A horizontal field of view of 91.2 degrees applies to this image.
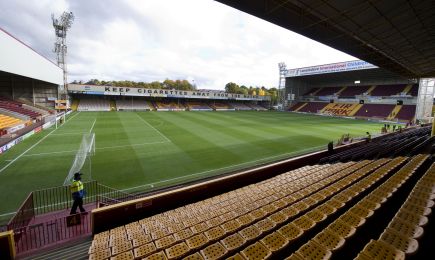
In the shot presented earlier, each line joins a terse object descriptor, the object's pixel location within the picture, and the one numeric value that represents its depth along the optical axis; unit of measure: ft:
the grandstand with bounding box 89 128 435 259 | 12.26
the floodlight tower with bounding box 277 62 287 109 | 218.79
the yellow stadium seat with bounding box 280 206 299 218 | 16.83
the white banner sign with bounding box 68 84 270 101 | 169.66
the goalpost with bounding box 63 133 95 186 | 38.70
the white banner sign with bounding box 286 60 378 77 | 156.22
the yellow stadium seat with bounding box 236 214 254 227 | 16.72
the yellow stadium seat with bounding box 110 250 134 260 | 13.43
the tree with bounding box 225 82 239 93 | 407.01
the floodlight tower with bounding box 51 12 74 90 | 135.23
